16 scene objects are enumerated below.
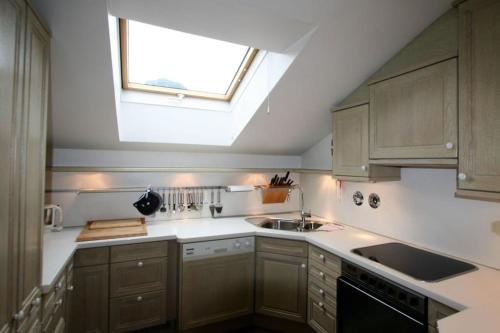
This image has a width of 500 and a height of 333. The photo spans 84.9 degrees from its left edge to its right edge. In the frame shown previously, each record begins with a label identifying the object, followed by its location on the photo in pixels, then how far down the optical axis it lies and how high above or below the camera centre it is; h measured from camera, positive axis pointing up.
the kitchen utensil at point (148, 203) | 2.53 -0.33
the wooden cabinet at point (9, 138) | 0.86 +0.09
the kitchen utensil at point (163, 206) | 2.66 -0.38
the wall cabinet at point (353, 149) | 2.01 +0.17
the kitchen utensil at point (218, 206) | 2.85 -0.39
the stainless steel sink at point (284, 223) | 2.74 -0.55
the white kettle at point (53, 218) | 2.19 -0.43
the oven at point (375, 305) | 1.37 -0.75
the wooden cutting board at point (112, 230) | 2.03 -0.51
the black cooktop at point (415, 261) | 1.49 -0.54
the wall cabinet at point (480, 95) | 1.26 +0.37
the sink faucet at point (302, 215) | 2.75 -0.47
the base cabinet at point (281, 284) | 2.19 -0.94
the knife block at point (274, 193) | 3.04 -0.27
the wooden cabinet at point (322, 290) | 1.90 -0.88
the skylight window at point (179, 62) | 2.02 +0.87
